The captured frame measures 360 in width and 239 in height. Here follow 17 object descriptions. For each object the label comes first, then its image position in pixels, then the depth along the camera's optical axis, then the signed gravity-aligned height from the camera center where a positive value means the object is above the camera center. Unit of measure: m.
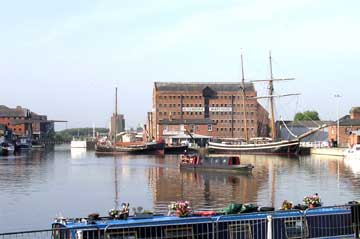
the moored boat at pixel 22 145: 188.38 -1.32
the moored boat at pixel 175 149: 146.38 -2.56
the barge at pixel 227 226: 18.81 -2.90
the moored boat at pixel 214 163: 72.11 -3.24
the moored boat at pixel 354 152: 104.56 -2.80
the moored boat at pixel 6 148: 141.50 -1.82
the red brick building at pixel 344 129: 145.52 +1.72
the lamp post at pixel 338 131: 141.88 +1.24
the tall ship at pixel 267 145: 130.75 -1.69
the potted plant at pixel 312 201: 23.09 -2.46
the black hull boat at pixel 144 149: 147.00 -2.41
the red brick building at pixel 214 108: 187.00 +9.40
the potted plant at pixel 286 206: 22.19 -2.53
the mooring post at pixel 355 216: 22.45 -3.00
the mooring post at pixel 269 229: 20.05 -3.04
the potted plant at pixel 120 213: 20.06 -2.50
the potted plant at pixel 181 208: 20.44 -2.37
